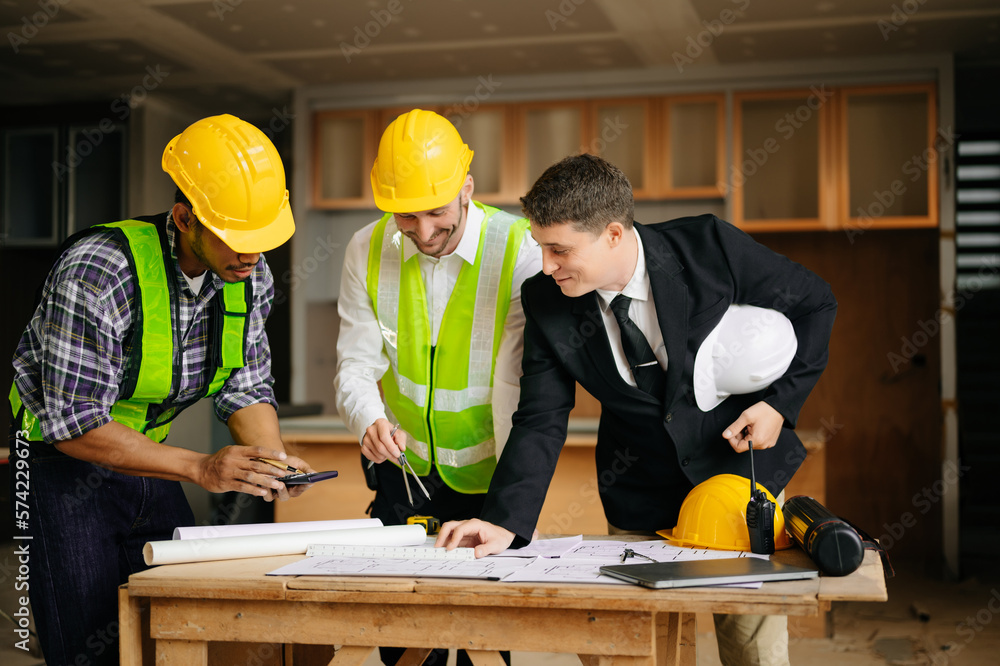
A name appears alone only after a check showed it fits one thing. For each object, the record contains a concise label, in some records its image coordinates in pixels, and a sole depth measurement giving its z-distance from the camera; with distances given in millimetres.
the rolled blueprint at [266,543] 1693
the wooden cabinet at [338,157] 5359
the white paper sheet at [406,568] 1552
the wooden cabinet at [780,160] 4867
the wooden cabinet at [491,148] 5160
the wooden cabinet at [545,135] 5109
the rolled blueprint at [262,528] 1786
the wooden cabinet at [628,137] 5012
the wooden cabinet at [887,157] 4734
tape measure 1961
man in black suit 1822
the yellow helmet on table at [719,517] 1701
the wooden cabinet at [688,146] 4973
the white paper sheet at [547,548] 1742
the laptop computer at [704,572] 1431
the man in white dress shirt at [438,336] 2123
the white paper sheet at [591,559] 1516
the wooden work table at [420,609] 1423
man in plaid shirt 1732
